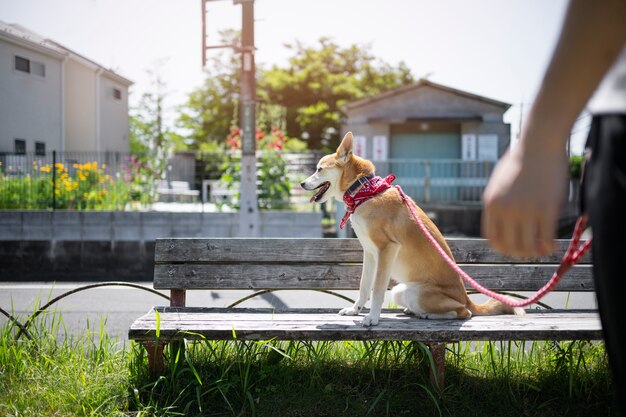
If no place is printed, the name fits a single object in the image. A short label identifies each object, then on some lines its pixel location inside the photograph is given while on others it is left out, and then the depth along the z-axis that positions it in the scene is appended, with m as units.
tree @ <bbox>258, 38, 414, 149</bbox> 33.53
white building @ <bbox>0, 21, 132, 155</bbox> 13.91
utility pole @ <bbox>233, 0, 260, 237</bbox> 8.50
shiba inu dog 3.23
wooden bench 2.92
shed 17.73
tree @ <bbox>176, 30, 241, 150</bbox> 37.31
